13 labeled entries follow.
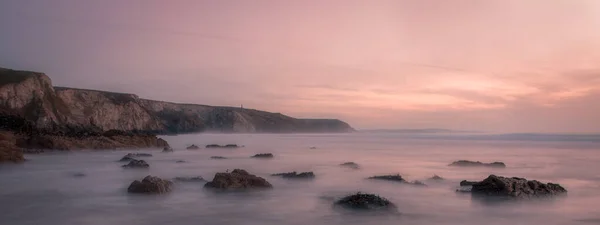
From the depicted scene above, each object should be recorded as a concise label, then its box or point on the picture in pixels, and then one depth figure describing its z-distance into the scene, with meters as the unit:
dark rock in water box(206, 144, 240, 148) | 47.75
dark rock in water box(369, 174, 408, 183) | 19.45
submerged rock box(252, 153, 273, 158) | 34.63
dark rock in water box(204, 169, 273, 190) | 16.16
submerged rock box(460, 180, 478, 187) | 17.81
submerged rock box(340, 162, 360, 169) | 26.36
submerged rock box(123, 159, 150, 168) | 23.64
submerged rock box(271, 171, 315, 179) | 20.45
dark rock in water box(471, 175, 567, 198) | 14.63
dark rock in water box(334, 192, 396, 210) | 12.44
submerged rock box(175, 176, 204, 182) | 18.66
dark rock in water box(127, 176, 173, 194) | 14.74
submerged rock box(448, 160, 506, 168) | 27.28
